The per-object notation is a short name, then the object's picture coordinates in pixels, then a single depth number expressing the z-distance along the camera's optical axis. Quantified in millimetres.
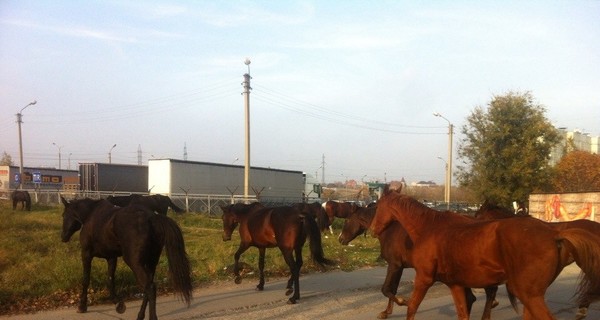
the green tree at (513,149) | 32219
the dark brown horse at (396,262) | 8086
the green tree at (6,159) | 105362
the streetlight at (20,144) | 48409
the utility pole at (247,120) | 29688
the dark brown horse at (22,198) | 31500
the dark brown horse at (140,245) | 7680
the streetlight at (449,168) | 36031
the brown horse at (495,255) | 5473
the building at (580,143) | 44781
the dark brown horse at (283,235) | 10312
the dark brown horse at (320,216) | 16592
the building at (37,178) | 62969
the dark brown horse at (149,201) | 15328
